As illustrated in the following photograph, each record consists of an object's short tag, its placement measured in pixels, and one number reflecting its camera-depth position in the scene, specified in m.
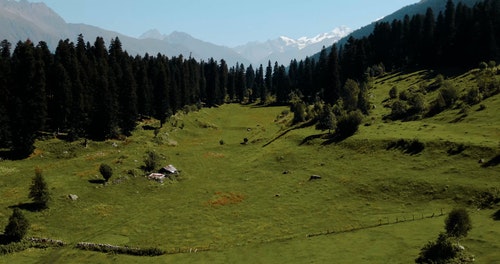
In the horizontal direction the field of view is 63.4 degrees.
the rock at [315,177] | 68.91
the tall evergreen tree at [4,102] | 84.19
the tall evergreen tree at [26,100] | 83.06
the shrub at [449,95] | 91.31
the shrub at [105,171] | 68.81
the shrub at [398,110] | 95.06
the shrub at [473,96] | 86.56
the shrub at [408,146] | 68.99
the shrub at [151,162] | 76.66
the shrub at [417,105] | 93.38
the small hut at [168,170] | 76.81
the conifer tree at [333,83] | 134.50
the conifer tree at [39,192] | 57.56
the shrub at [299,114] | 115.81
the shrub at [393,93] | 113.50
